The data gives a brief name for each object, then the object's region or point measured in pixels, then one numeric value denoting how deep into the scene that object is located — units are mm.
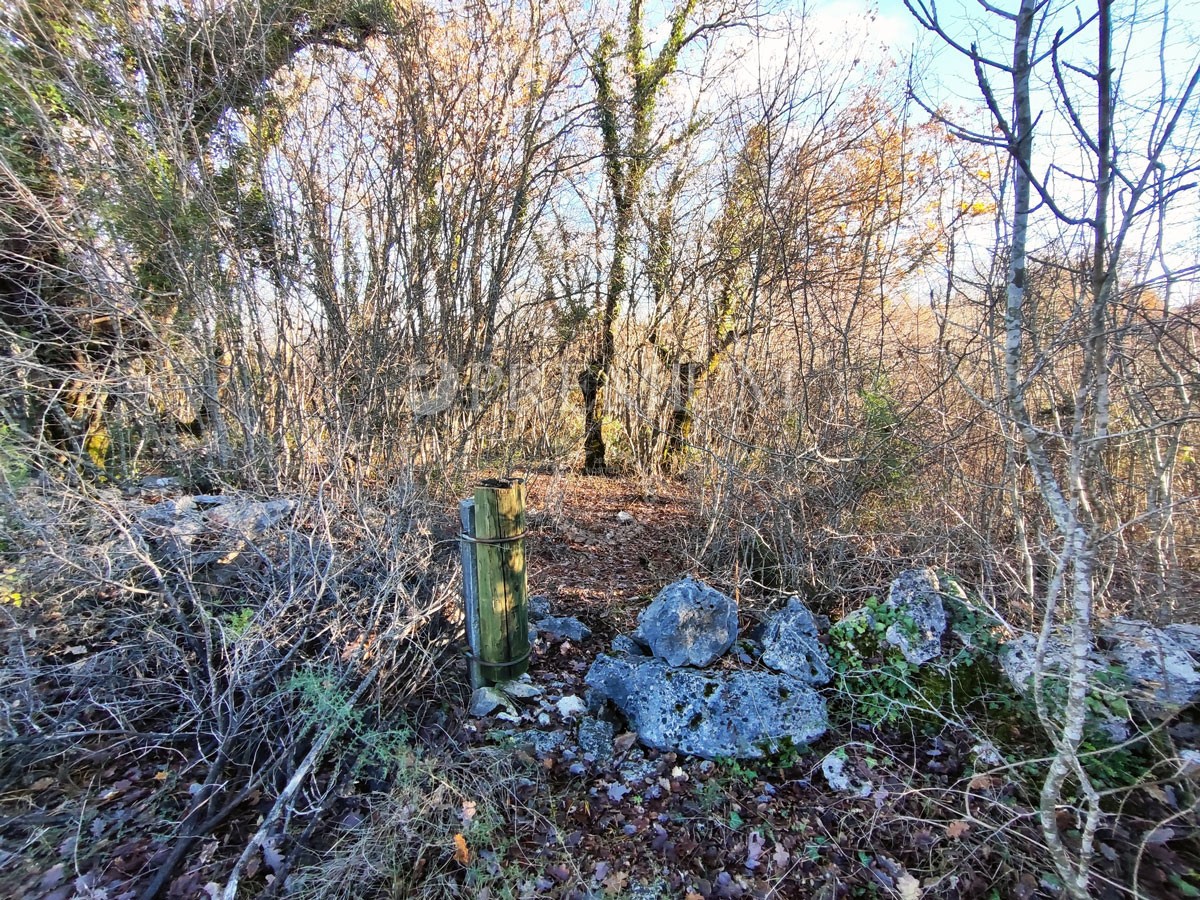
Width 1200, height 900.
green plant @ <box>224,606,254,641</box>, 2496
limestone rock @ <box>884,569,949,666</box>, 2795
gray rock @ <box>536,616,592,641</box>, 3568
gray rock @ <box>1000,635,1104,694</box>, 2352
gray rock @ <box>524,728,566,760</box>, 2541
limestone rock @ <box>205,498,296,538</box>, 3274
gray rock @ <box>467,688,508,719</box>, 2770
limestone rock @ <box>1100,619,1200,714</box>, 2217
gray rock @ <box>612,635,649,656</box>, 3301
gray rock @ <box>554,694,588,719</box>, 2812
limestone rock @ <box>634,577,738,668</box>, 3043
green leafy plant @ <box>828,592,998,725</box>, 2662
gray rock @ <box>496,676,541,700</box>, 2896
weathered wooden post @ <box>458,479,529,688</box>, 2850
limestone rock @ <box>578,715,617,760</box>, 2572
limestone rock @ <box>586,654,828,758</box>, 2576
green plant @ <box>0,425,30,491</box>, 2969
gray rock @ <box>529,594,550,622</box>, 3768
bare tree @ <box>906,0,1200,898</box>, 1606
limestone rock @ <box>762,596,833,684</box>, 2965
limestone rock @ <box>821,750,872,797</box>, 2338
